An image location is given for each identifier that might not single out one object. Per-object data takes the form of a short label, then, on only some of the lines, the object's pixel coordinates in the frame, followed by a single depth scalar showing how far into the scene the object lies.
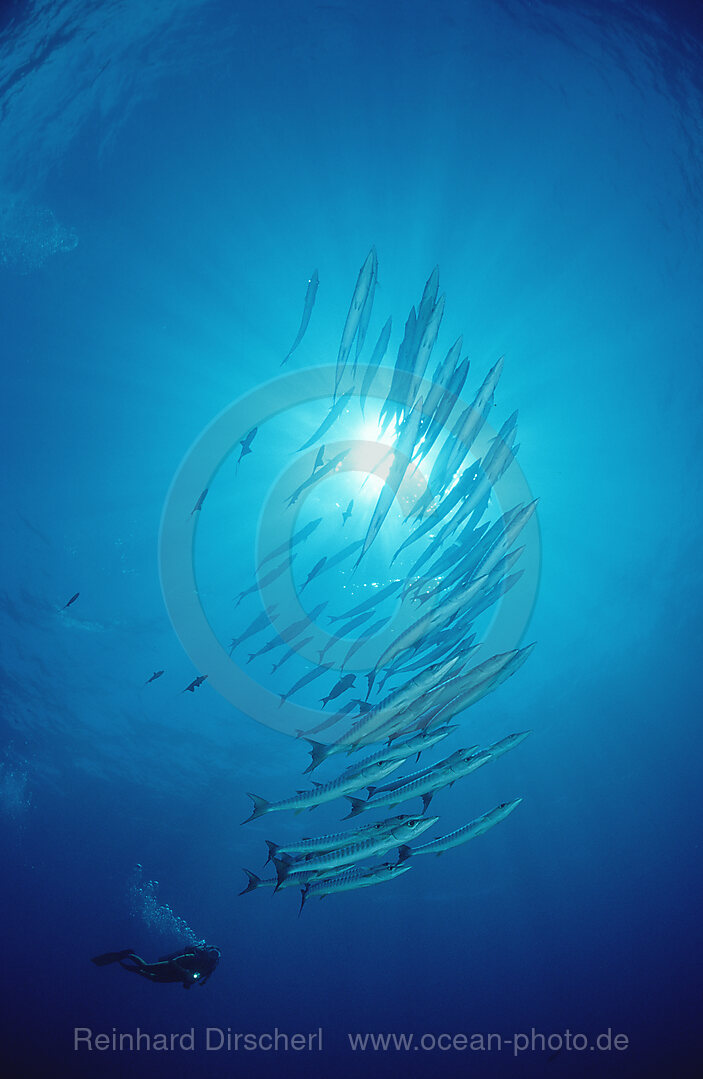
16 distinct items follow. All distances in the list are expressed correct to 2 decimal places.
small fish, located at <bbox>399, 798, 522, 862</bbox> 6.12
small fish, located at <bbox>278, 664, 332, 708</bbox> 9.70
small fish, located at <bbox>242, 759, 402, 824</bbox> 5.55
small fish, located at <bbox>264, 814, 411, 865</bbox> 5.72
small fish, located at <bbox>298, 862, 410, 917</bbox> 6.12
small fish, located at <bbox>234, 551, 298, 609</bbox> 9.11
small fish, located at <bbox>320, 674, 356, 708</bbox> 7.76
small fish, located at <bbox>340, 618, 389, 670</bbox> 14.10
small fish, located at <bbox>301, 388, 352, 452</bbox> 7.54
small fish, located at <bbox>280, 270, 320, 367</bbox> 6.46
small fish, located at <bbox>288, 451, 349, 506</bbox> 7.66
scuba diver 9.07
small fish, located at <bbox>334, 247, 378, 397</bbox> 6.12
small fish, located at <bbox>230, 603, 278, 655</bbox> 9.90
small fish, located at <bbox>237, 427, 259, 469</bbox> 7.29
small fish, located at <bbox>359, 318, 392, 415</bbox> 8.05
